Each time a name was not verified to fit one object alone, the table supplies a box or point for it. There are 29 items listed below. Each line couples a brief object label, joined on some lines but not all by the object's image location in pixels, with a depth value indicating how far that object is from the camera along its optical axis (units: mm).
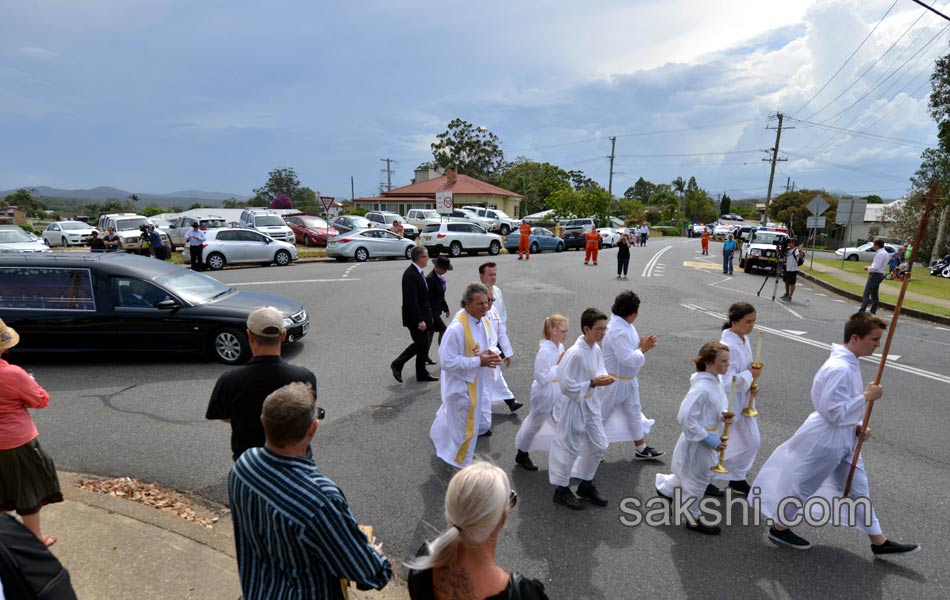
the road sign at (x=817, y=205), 21781
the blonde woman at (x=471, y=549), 1762
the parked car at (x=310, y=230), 27609
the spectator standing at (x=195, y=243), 17641
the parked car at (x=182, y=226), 24909
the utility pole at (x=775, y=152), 43856
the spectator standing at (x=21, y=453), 3348
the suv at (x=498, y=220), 36625
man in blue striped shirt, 1916
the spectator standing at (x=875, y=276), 12523
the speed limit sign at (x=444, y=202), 25891
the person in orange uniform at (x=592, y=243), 21953
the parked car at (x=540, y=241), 27703
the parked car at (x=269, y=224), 24188
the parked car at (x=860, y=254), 33469
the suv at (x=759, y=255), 21719
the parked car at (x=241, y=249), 18625
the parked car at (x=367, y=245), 22109
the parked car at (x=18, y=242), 18344
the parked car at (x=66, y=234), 28156
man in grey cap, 3055
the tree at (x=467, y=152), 71125
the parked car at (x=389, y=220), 32156
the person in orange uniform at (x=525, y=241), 23719
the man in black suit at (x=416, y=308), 6918
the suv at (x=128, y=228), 22453
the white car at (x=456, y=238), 25391
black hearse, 7492
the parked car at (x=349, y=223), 29047
